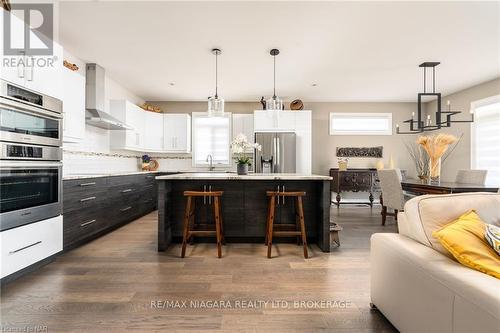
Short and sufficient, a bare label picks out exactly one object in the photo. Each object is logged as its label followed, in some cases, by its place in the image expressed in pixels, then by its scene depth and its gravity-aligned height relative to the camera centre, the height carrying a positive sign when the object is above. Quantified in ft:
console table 17.94 -1.10
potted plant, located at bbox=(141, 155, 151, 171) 18.56 +0.13
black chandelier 11.64 +3.00
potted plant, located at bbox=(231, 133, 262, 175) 9.94 +0.63
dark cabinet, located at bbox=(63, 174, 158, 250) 8.97 -1.87
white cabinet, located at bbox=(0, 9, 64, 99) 6.58 +2.76
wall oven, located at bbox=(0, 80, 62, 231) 6.34 +0.18
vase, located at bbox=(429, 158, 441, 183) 12.24 -0.06
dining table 9.20 -0.84
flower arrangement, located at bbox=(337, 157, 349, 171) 18.61 +0.07
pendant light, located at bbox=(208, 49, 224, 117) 9.90 +2.33
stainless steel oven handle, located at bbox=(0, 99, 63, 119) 6.33 +1.50
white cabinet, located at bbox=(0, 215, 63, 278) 6.29 -2.28
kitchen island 10.14 -1.72
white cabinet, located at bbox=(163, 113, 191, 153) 18.88 +2.37
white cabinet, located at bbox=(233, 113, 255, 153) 19.12 +3.08
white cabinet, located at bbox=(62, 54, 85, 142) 9.78 +2.36
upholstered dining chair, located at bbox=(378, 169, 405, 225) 12.09 -1.20
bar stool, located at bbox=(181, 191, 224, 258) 8.63 -2.05
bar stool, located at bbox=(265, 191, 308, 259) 8.64 -2.05
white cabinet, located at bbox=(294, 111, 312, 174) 18.44 +1.90
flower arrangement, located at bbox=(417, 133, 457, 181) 11.77 +0.97
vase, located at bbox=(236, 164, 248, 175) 10.37 -0.18
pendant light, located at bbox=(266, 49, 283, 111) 10.34 +2.56
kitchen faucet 19.22 +0.35
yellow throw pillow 3.43 -1.13
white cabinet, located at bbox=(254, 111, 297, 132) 18.40 +3.21
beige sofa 3.02 -1.60
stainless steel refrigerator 17.54 +0.93
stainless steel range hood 12.22 +3.53
